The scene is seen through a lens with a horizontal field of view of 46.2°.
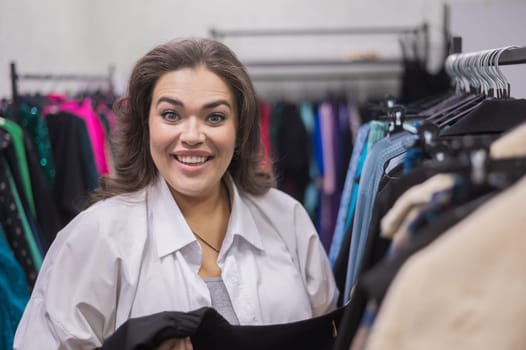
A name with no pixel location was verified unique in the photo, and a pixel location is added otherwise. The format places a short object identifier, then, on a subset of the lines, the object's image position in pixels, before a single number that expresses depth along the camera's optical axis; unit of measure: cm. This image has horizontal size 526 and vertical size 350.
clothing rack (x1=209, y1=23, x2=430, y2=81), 372
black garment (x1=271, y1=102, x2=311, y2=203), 308
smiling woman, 124
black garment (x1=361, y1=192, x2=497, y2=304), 62
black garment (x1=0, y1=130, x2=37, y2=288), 177
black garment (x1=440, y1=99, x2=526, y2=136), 114
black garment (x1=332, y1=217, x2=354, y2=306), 148
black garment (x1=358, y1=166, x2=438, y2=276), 89
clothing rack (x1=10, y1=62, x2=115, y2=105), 224
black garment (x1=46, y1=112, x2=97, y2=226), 232
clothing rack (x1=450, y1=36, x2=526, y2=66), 109
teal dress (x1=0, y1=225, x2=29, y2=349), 161
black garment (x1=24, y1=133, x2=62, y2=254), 200
